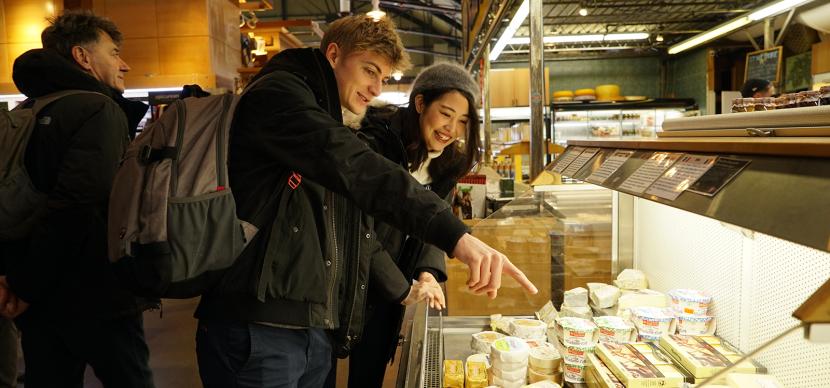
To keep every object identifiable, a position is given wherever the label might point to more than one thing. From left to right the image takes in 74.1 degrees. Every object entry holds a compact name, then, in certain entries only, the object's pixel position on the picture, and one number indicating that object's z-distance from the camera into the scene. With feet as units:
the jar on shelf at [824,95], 3.46
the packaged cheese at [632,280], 7.55
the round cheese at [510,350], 6.03
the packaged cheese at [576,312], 7.23
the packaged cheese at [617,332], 6.29
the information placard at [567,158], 6.30
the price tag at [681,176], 3.16
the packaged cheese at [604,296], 7.34
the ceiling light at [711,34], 22.00
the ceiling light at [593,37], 27.26
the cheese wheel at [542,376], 6.05
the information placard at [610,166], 4.59
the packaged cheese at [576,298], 7.56
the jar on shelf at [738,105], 4.38
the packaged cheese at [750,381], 4.71
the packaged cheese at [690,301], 6.17
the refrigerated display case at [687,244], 2.37
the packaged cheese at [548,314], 7.50
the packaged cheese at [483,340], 6.88
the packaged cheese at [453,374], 6.10
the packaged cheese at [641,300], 7.08
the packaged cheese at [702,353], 5.16
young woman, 7.06
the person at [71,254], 6.55
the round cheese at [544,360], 6.06
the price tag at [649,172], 3.67
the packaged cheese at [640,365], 5.12
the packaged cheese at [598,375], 5.33
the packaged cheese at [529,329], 6.80
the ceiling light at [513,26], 11.17
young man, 3.64
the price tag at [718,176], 2.82
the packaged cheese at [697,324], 6.14
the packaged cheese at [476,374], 6.09
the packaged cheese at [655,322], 6.25
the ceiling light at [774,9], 16.56
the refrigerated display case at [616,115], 35.60
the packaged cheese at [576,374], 6.06
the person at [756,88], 19.24
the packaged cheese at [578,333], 6.11
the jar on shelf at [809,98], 3.58
